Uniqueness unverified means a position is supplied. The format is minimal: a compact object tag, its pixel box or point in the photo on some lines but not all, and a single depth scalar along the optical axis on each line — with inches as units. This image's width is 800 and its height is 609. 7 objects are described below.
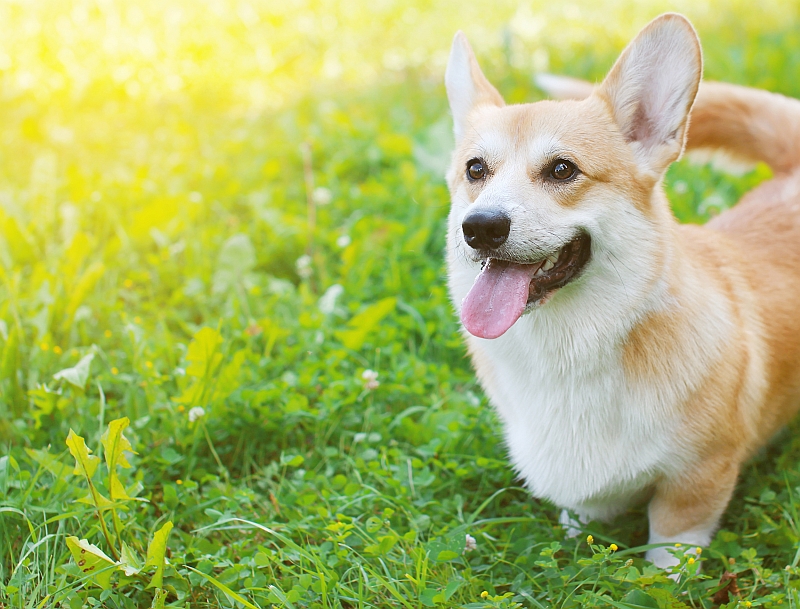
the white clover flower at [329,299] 136.1
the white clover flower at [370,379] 114.0
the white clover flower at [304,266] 147.9
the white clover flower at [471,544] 91.8
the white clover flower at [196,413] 103.6
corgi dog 87.0
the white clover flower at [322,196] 165.5
